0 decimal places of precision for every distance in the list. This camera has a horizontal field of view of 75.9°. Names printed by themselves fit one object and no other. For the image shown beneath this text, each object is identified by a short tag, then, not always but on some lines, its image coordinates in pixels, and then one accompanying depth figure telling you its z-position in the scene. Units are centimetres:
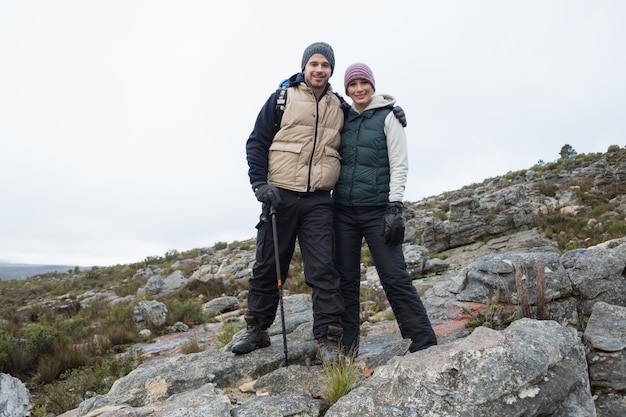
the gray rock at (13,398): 541
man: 411
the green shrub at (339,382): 317
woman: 407
